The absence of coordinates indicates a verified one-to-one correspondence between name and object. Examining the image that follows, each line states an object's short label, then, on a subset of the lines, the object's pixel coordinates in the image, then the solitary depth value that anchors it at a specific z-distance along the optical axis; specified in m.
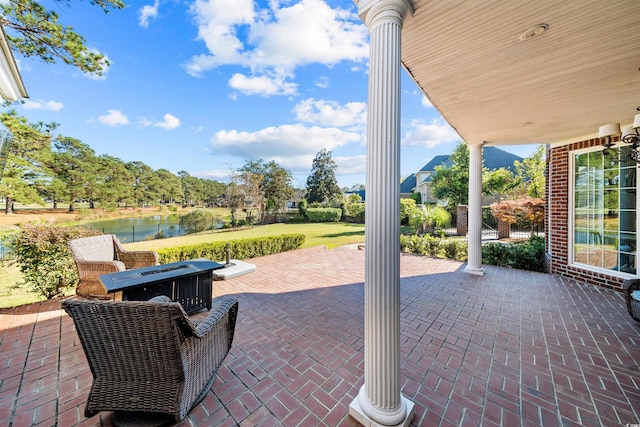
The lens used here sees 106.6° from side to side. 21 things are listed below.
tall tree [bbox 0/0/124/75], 3.89
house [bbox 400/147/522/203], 22.53
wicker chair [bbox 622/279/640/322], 3.02
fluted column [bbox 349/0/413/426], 1.58
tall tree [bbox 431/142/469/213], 14.27
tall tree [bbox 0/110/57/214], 6.19
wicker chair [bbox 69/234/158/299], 3.46
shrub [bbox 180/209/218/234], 13.74
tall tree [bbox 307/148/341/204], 29.48
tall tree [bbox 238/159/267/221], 16.27
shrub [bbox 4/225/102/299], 3.60
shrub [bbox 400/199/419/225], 14.78
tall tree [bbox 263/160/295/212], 20.44
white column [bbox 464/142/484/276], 5.42
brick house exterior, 4.95
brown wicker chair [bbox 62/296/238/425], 1.48
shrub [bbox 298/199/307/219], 22.30
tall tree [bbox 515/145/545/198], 11.26
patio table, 2.79
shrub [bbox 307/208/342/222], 21.73
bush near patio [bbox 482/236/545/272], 5.86
